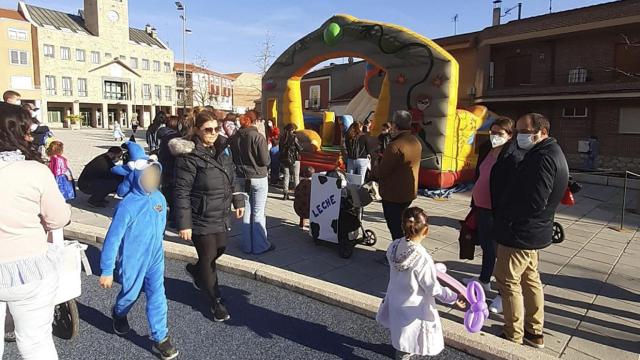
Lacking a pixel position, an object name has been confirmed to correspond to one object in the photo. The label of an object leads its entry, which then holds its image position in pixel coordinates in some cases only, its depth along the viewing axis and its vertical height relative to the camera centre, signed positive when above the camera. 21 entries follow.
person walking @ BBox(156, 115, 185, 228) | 6.46 -0.33
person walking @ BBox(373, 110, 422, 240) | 4.68 -0.40
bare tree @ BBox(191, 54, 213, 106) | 63.30 +8.54
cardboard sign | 5.71 -1.01
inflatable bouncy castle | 10.40 +1.32
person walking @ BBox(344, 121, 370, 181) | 9.40 -0.34
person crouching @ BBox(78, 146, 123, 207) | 8.19 -0.99
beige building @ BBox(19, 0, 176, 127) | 47.41 +8.62
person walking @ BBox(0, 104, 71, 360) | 2.21 -0.55
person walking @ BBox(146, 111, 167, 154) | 10.00 +0.23
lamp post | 41.91 +13.14
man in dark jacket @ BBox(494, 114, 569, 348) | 3.04 -0.68
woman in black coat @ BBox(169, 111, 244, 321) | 3.40 -0.53
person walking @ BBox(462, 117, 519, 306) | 4.06 -0.64
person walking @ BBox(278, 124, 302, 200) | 9.57 -0.42
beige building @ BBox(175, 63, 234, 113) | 62.55 +8.27
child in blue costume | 2.95 -0.81
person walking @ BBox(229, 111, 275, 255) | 5.41 -0.53
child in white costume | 2.83 -1.12
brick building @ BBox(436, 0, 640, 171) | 17.30 +3.04
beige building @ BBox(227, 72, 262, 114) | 79.00 +7.96
